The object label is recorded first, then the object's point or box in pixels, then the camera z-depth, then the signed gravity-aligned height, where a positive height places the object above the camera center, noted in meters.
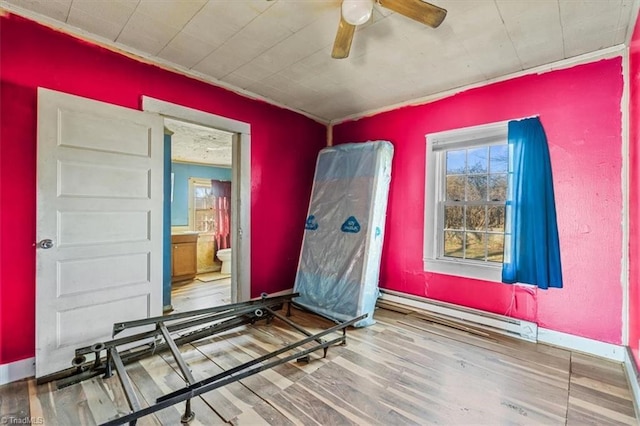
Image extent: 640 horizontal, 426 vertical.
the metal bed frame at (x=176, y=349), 1.59 -0.99
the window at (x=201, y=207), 6.30 +0.10
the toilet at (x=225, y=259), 5.89 -0.96
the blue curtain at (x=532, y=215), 2.46 +0.00
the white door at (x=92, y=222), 1.98 -0.08
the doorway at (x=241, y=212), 3.26 +0.00
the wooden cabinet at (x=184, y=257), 4.98 -0.80
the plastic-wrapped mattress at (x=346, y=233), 3.08 -0.23
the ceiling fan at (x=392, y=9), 1.58 +1.14
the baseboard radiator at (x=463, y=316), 2.62 -1.03
